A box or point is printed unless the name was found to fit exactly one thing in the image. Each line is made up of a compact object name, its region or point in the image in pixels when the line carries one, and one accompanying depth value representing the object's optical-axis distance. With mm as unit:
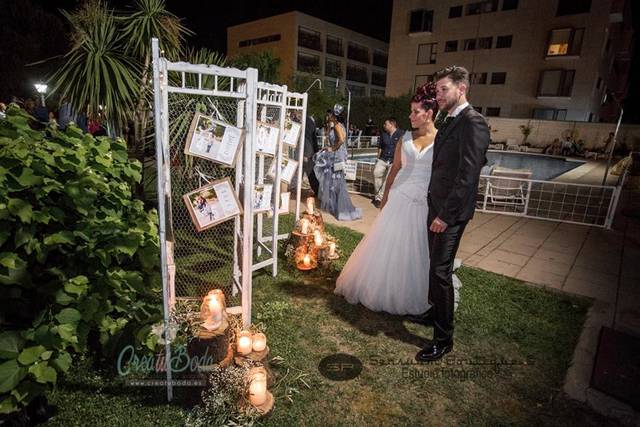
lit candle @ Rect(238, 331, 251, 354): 2732
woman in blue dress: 7789
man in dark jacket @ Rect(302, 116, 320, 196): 8414
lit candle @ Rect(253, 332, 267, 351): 2803
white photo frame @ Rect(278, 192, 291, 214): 5156
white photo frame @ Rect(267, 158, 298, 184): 4855
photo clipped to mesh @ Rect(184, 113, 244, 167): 2521
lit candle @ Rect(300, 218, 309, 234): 5248
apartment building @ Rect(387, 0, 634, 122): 29438
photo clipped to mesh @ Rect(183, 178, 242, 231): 2775
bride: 3740
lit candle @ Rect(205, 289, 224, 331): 2848
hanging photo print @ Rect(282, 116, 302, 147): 4855
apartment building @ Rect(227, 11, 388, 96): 45312
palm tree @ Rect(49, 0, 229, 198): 5012
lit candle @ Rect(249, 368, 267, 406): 2564
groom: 2928
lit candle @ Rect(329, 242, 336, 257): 5203
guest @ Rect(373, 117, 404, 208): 9102
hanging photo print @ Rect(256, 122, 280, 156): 4244
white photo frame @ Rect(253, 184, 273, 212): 4438
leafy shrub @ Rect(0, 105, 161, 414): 2154
